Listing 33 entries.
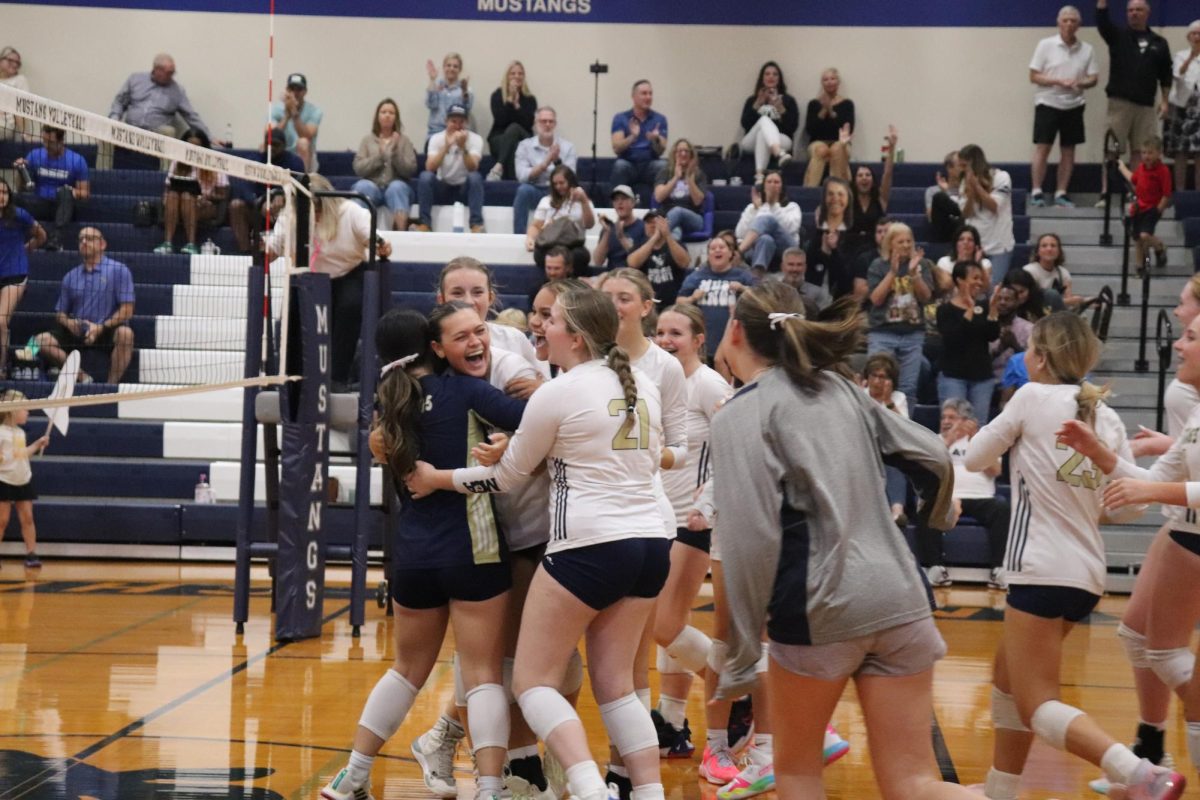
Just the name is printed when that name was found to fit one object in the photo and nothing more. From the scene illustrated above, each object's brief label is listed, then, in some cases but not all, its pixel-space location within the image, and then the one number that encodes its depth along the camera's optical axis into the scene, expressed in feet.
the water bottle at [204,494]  37.17
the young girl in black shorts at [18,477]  33.22
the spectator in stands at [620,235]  43.19
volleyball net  23.07
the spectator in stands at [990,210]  44.47
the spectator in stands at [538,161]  47.98
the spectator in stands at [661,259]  41.91
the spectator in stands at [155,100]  51.16
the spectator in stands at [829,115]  51.42
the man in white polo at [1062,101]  49.49
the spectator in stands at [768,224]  42.75
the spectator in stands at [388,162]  48.34
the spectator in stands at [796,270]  39.86
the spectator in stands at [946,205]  44.37
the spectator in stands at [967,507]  34.42
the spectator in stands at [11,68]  51.08
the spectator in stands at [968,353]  37.91
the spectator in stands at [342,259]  27.53
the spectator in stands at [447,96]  52.21
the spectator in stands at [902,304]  38.91
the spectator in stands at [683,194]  45.39
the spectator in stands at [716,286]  39.45
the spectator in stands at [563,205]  44.93
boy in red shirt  44.88
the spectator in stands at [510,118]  50.96
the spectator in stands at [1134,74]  48.39
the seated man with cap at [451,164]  49.24
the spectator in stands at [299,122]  49.60
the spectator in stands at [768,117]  50.62
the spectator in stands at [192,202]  34.94
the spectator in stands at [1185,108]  47.80
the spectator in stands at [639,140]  49.44
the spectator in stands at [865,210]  42.57
